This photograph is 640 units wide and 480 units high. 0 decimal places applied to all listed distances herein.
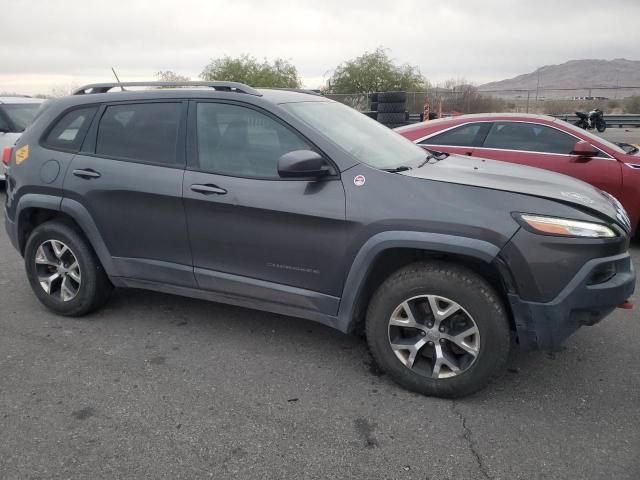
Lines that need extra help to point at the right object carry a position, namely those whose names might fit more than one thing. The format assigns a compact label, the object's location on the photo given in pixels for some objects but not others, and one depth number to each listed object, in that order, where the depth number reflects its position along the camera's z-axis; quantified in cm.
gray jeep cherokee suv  286
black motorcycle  1492
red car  574
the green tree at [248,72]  4338
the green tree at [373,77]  3756
